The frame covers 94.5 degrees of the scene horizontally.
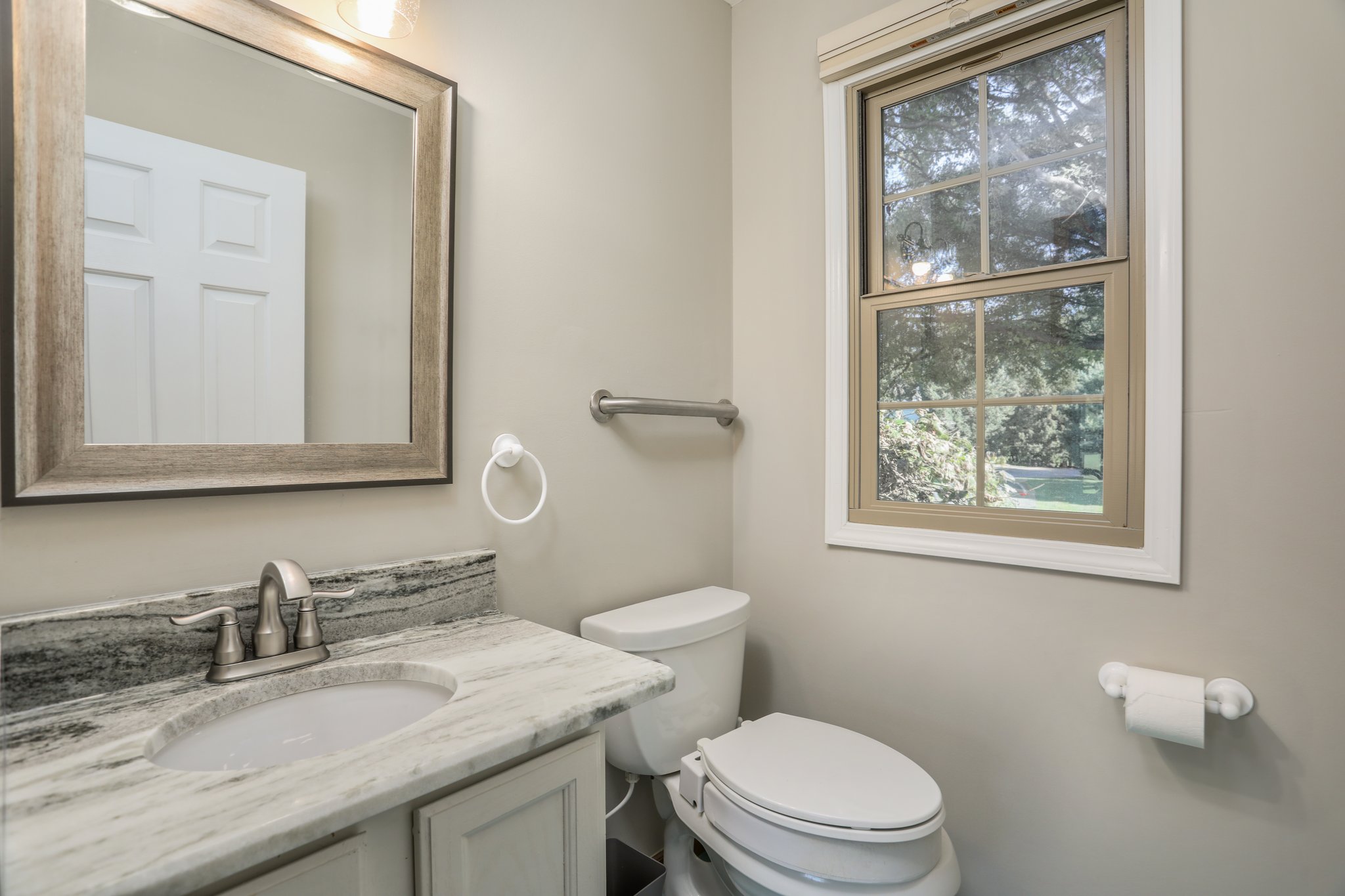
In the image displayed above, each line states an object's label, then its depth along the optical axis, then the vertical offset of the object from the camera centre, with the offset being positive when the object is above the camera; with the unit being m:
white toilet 1.04 -0.62
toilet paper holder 1.12 -0.46
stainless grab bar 1.47 +0.09
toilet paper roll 1.11 -0.48
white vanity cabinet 0.63 -0.46
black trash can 1.33 -0.94
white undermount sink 0.79 -0.39
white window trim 1.21 +0.25
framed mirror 0.81 +0.29
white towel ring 1.27 -0.01
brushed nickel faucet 0.87 -0.28
